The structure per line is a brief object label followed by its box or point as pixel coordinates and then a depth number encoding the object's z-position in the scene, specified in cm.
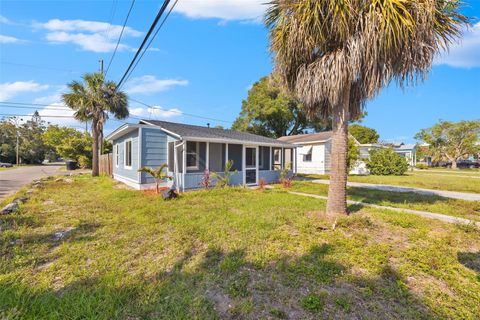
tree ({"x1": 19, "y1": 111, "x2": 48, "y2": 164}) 4525
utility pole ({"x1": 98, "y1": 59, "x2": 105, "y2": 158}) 1753
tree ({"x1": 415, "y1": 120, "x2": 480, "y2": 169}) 3544
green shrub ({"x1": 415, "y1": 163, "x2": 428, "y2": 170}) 3502
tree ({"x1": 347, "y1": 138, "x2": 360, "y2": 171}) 1830
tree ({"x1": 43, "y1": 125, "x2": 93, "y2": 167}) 2670
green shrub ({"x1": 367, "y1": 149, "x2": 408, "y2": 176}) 2031
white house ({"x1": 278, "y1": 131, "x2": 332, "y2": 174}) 1975
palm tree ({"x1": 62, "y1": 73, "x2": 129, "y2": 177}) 1512
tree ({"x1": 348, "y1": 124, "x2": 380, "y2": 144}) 4250
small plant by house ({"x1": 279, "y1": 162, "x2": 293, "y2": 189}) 1170
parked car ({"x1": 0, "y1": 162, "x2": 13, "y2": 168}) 3596
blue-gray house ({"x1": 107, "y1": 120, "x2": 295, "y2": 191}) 1044
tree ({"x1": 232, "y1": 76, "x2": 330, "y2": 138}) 2771
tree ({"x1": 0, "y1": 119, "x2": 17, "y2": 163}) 4322
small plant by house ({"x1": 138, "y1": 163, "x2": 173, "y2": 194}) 918
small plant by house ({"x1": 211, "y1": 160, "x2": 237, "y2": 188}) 1039
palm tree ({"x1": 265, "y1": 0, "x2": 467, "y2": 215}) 487
